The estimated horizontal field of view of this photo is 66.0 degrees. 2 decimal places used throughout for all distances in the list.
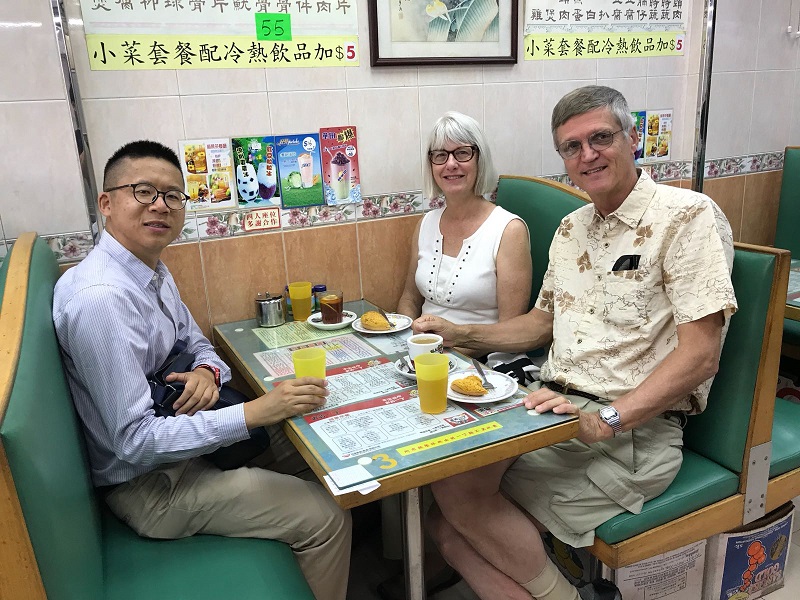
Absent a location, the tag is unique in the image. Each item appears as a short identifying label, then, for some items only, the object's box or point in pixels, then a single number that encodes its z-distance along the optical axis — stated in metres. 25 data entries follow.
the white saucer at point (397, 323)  1.88
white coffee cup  1.53
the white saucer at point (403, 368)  1.52
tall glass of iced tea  1.95
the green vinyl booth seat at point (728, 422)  1.46
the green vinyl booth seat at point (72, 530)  0.83
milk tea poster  2.19
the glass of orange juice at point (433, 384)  1.30
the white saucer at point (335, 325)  1.95
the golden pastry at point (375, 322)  1.87
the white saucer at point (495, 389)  1.36
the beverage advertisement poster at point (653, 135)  2.80
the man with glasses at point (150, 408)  1.30
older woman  2.04
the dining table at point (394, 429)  1.13
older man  1.41
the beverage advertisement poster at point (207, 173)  2.01
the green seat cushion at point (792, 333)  2.45
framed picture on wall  2.18
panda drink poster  2.07
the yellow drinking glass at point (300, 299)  2.06
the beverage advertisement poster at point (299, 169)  2.13
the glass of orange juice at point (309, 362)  1.45
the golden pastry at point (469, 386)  1.38
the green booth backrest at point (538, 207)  2.17
